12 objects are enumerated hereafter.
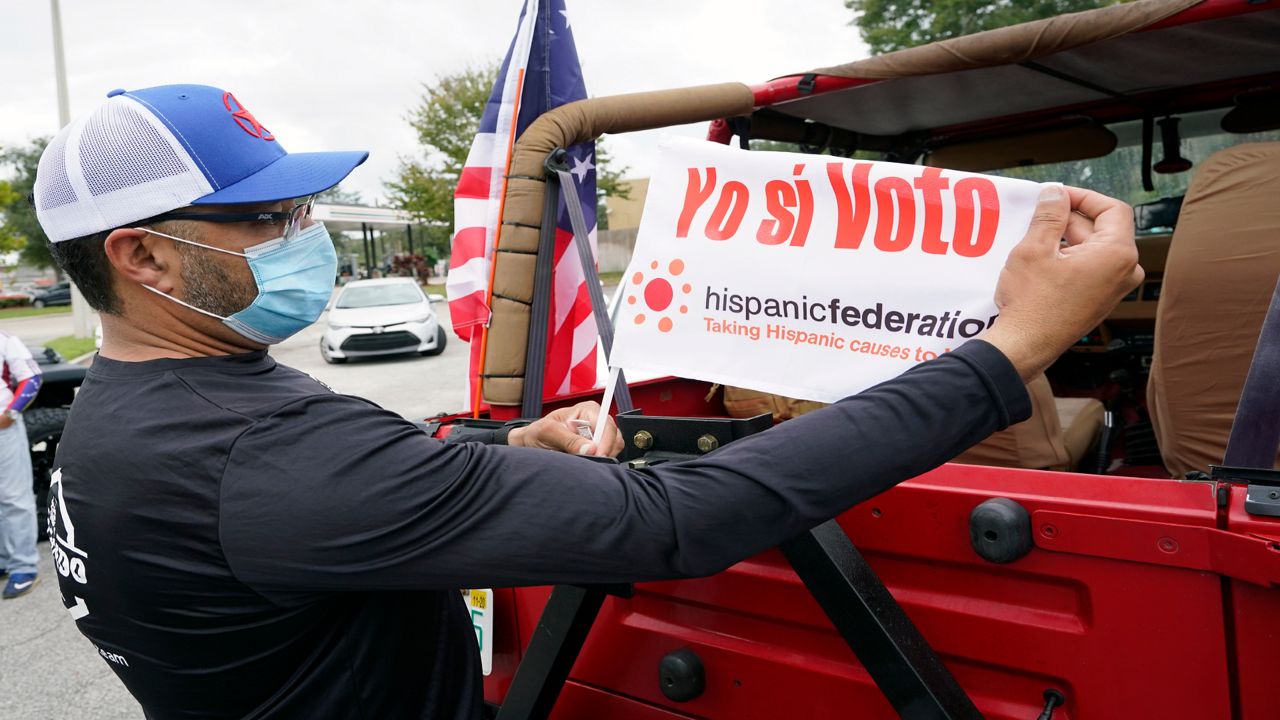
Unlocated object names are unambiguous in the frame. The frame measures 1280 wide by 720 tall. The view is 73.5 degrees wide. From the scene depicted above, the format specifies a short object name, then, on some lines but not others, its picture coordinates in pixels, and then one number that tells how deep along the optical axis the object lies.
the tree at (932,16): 22.27
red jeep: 1.30
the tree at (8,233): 27.97
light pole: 16.69
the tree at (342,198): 38.97
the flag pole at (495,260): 2.59
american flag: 2.88
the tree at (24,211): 43.89
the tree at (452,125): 31.47
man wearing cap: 1.18
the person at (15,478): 5.35
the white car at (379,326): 15.79
